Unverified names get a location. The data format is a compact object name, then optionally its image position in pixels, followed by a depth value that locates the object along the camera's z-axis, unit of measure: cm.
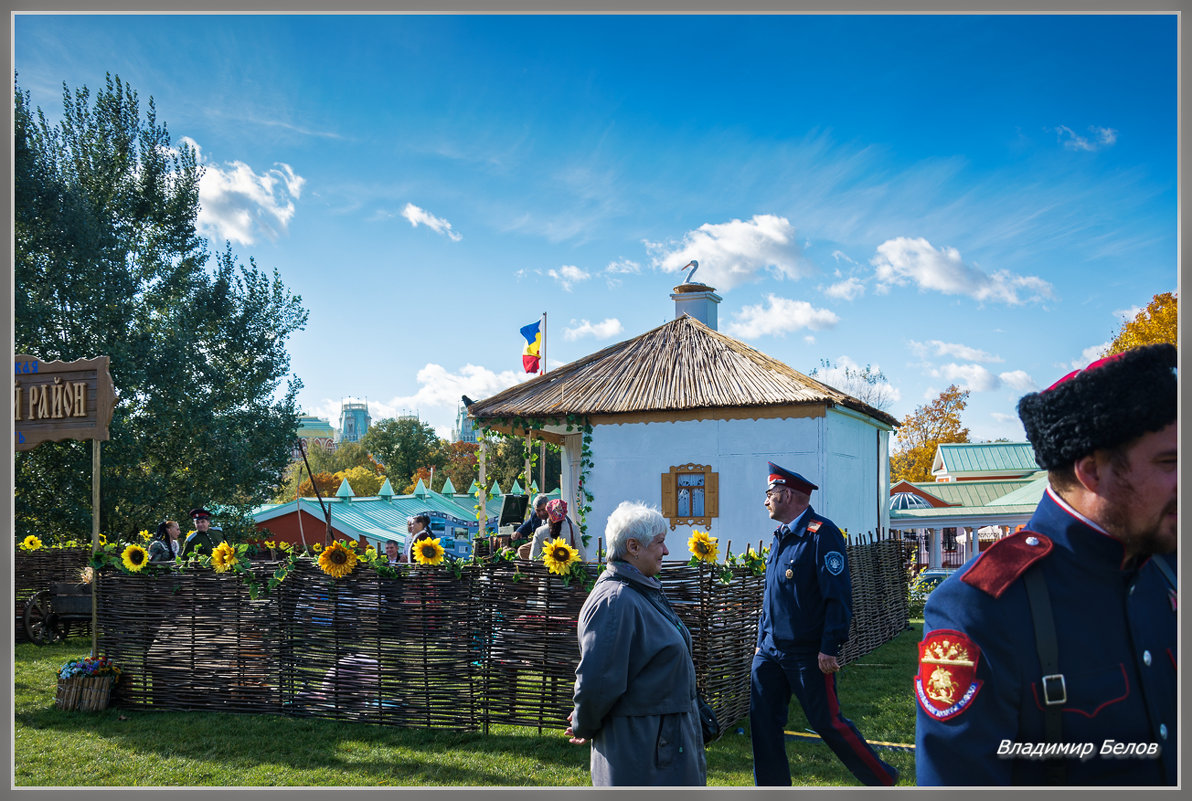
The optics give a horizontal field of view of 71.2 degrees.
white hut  1393
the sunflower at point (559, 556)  696
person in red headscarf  928
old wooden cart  1123
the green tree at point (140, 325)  1741
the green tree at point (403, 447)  5650
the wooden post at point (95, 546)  792
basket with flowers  817
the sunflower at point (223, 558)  799
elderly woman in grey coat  339
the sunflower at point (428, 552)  735
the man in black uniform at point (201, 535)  1046
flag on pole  1967
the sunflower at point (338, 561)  752
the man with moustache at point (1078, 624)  210
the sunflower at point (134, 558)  820
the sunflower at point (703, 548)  701
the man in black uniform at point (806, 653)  514
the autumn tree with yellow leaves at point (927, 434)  4284
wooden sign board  791
